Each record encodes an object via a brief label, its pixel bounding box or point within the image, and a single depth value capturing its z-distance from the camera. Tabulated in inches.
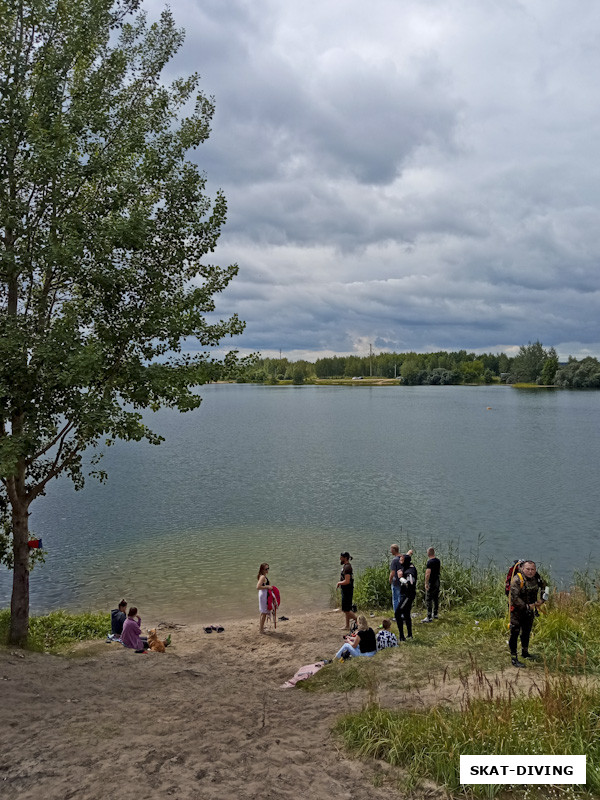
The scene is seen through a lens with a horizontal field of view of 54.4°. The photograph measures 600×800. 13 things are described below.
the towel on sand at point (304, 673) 444.8
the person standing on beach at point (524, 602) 418.6
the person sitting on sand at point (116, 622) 603.5
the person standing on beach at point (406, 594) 508.1
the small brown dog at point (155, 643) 556.7
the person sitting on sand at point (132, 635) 558.6
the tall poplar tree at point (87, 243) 451.5
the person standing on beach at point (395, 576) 548.4
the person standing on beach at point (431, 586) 580.4
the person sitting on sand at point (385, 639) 493.7
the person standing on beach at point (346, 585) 614.5
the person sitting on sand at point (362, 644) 476.8
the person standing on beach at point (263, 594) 625.6
